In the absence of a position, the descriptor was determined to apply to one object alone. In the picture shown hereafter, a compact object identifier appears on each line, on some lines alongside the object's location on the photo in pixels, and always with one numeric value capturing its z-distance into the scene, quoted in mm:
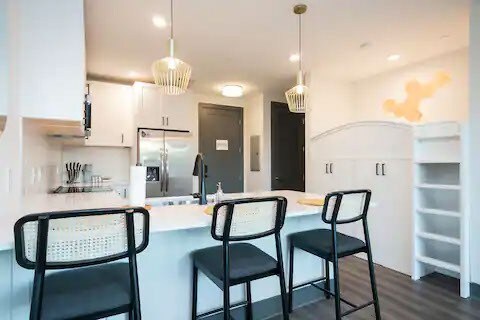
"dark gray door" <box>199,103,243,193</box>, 5238
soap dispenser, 2055
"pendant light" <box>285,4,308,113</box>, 2518
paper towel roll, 1679
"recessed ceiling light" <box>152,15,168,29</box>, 2508
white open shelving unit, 2477
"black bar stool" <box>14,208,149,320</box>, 974
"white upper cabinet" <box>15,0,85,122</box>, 1630
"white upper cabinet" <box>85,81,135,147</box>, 4102
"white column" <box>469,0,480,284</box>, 2402
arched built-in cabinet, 2955
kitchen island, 1306
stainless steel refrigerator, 4195
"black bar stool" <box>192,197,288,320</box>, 1368
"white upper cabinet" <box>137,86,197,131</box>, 4250
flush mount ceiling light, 4371
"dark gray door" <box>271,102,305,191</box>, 5207
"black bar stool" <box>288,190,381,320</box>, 1758
